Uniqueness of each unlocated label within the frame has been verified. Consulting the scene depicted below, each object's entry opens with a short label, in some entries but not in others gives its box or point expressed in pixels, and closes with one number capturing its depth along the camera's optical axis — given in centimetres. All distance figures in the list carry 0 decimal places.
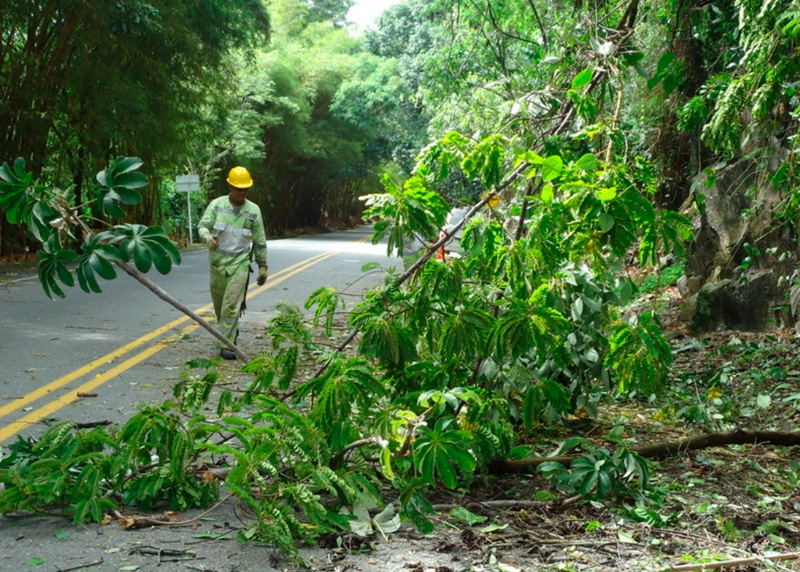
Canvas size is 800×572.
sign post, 3041
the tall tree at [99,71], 1900
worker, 986
